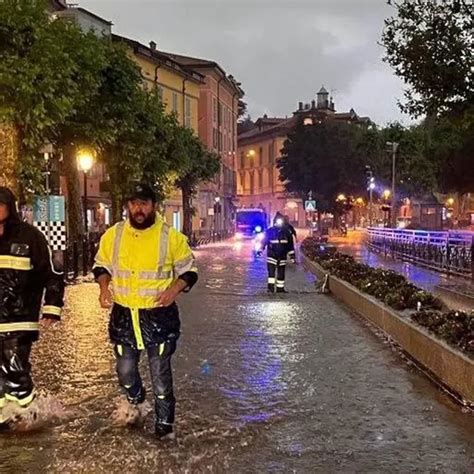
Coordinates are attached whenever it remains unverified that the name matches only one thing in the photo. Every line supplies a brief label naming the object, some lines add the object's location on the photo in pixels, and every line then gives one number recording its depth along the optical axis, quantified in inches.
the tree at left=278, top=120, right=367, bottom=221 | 2770.7
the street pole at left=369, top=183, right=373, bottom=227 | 2509.7
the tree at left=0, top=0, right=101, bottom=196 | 655.8
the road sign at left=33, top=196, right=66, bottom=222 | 820.6
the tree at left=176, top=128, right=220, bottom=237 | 1878.8
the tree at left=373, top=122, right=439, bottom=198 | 1921.8
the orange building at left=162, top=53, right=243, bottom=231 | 2755.2
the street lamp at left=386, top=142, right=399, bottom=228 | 1787.6
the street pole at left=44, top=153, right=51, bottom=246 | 808.9
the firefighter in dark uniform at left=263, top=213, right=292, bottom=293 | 697.6
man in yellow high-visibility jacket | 241.8
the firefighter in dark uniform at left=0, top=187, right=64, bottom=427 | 244.4
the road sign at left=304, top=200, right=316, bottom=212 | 2011.6
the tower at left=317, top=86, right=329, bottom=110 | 5521.7
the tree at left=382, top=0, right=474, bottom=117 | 615.5
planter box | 286.7
